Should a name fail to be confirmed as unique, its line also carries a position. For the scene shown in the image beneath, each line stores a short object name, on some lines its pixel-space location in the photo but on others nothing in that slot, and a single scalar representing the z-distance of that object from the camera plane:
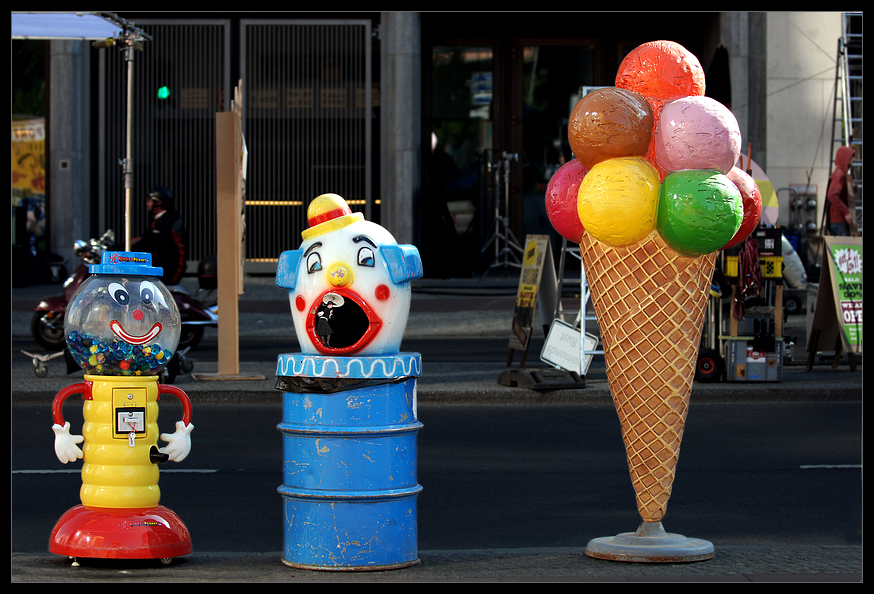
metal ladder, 20.98
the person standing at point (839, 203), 17.50
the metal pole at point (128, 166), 11.57
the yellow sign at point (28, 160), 25.00
